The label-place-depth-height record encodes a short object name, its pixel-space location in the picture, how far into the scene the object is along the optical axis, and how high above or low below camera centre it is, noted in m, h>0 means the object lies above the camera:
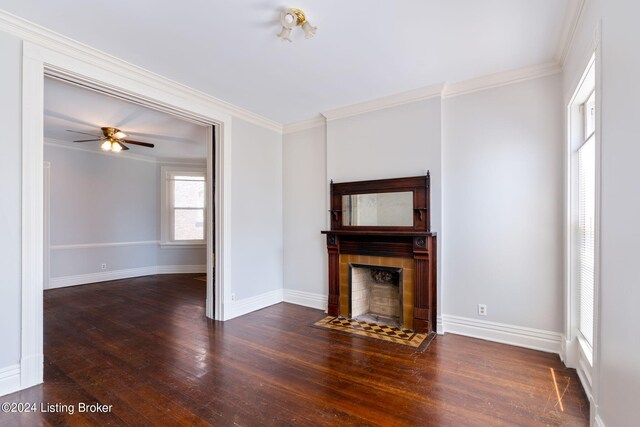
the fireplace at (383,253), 3.30 -0.49
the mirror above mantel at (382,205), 3.36 +0.09
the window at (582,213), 2.20 -0.01
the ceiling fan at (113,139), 4.50 +1.11
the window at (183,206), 6.86 +0.14
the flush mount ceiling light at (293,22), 2.08 +1.34
